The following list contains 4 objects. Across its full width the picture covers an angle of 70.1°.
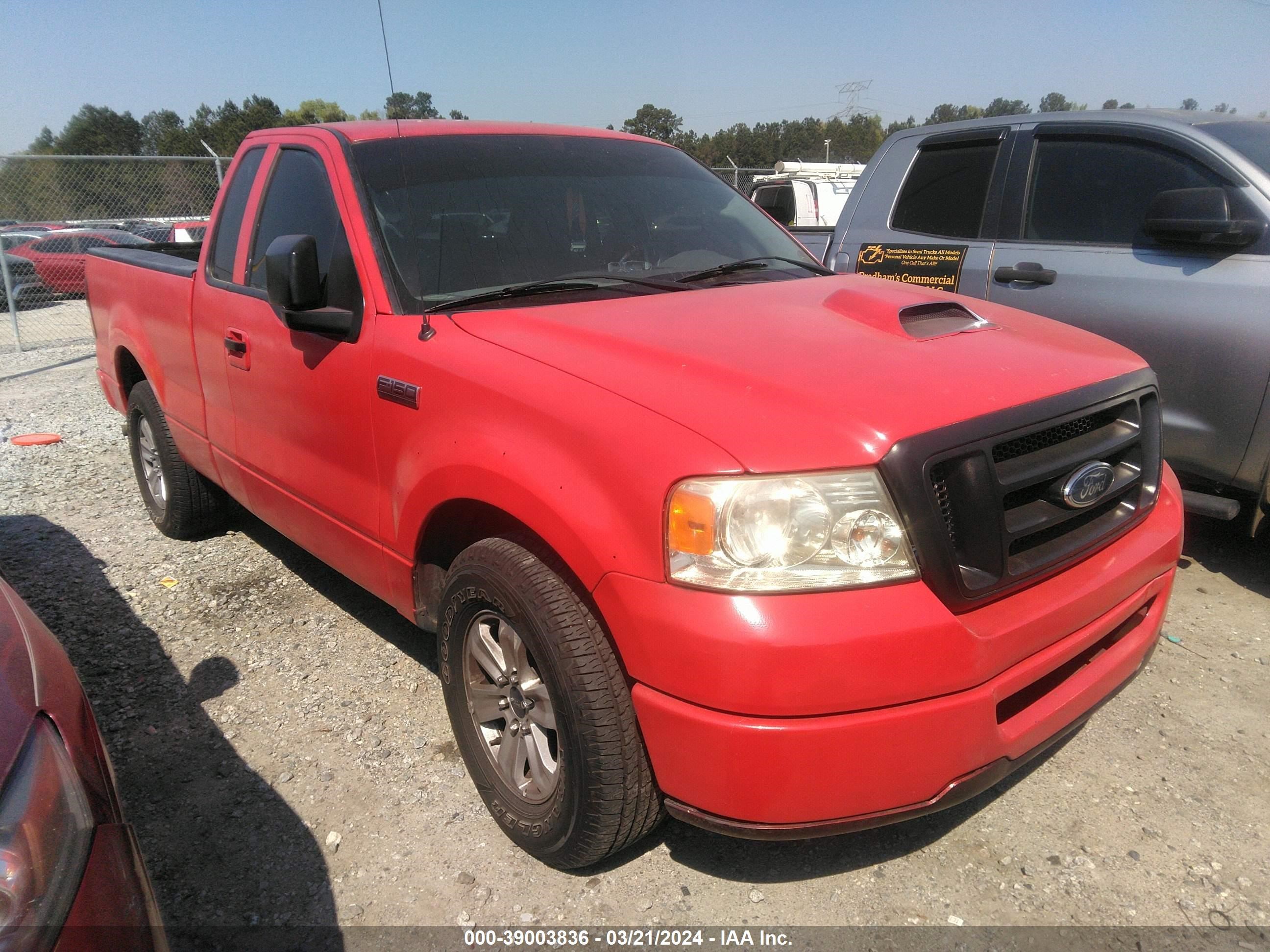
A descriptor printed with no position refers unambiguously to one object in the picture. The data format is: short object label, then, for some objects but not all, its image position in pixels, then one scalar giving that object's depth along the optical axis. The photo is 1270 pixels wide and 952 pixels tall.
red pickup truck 1.82
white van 15.29
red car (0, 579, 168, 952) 1.33
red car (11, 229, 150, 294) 13.77
